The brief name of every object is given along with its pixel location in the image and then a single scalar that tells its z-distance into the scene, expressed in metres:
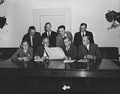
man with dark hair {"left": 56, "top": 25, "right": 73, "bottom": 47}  5.03
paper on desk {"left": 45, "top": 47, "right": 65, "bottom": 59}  4.25
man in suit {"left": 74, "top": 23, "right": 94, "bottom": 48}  5.57
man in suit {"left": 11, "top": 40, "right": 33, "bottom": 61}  4.71
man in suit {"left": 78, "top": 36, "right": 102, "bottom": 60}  4.56
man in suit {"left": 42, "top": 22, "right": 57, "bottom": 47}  5.67
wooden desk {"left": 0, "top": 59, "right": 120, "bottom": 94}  3.24
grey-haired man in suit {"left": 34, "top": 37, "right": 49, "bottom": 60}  4.61
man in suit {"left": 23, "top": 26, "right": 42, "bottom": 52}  5.51
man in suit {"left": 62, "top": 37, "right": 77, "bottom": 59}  4.53
